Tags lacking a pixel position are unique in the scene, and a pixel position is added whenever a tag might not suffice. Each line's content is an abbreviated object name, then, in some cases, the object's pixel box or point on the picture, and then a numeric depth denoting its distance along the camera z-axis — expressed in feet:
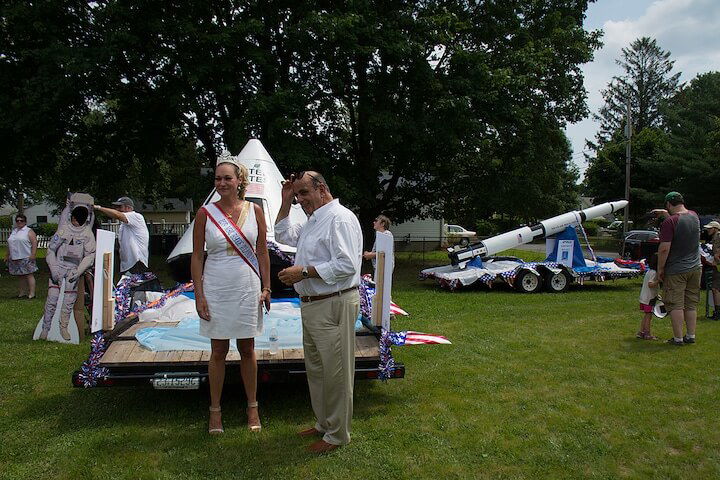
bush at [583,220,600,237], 171.51
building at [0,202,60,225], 183.83
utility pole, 86.69
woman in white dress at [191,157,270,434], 12.96
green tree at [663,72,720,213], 84.43
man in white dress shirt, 11.96
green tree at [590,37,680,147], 164.62
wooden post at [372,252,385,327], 16.35
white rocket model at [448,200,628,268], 44.34
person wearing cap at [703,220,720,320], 29.45
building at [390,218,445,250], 117.80
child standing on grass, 23.53
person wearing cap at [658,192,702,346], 22.03
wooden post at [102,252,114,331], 15.69
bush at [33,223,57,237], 144.01
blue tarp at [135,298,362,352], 16.08
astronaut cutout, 23.06
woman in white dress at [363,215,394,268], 28.79
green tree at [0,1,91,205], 46.19
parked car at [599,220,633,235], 132.79
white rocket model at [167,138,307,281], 28.66
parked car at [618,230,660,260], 61.26
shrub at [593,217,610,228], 189.71
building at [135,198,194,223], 153.69
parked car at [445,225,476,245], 127.18
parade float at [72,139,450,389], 14.25
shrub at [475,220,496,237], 152.76
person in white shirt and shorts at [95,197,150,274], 24.58
